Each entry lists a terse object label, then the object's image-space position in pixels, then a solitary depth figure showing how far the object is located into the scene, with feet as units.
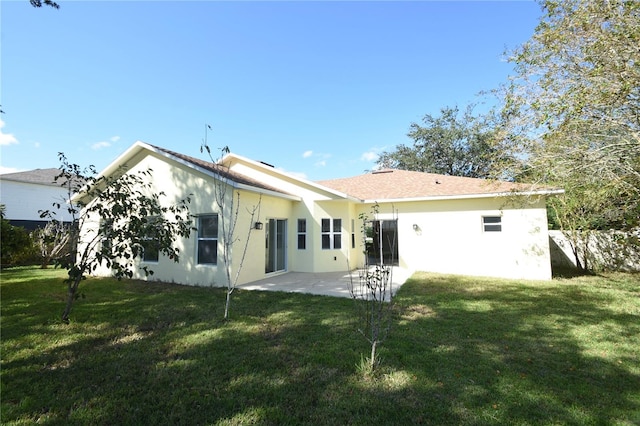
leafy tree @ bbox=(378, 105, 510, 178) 87.35
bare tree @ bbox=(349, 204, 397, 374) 12.10
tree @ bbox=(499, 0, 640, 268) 20.56
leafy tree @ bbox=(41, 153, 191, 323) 17.84
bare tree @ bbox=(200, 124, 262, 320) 29.32
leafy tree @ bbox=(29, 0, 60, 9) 20.61
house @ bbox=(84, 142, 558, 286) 31.83
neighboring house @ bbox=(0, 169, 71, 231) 64.23
